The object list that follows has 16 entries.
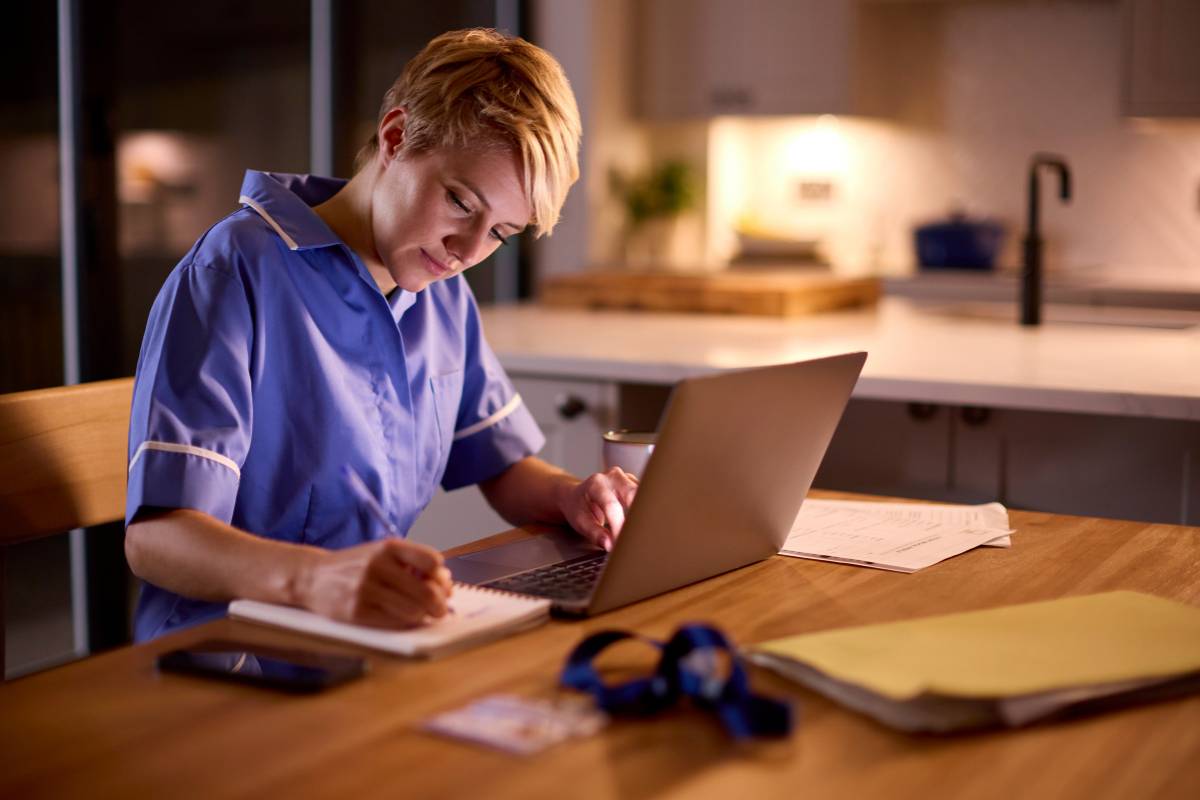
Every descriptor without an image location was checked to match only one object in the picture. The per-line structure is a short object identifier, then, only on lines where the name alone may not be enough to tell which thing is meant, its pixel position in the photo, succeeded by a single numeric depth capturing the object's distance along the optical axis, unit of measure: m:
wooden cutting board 3.03
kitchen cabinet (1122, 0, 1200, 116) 3.90
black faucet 2.86
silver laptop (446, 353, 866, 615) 1.03
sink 2.96
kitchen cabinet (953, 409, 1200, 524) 2.19
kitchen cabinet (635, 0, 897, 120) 4.47
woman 1.22
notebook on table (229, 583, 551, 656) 0.97
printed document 1.30
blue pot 4.42
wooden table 0.76
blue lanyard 0.84
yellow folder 0.88
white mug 1.37
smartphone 0.90
